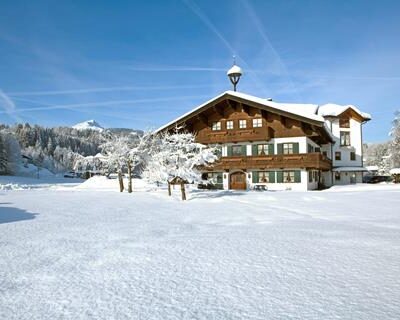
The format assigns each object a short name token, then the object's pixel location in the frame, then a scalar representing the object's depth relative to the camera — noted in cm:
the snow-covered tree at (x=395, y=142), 4101
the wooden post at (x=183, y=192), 2016
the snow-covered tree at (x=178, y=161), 2027
